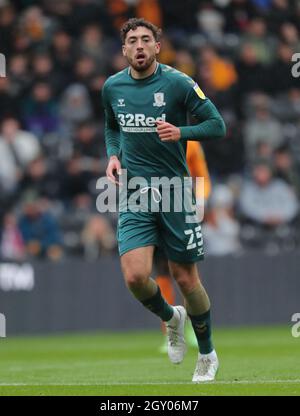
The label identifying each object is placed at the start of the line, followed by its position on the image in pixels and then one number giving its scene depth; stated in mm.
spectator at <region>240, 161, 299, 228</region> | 17469
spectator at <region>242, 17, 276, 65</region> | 19406
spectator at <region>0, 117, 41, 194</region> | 16875
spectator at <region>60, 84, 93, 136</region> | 18062
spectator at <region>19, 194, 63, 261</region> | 16344
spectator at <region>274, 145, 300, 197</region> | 17844
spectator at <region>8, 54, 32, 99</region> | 18031
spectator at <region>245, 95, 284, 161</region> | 18250
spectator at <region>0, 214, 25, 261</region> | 16469
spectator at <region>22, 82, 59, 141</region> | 17922
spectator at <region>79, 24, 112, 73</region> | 18688
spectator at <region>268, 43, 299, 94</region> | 19266
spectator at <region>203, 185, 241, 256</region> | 17047
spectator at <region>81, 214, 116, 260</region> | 16875
